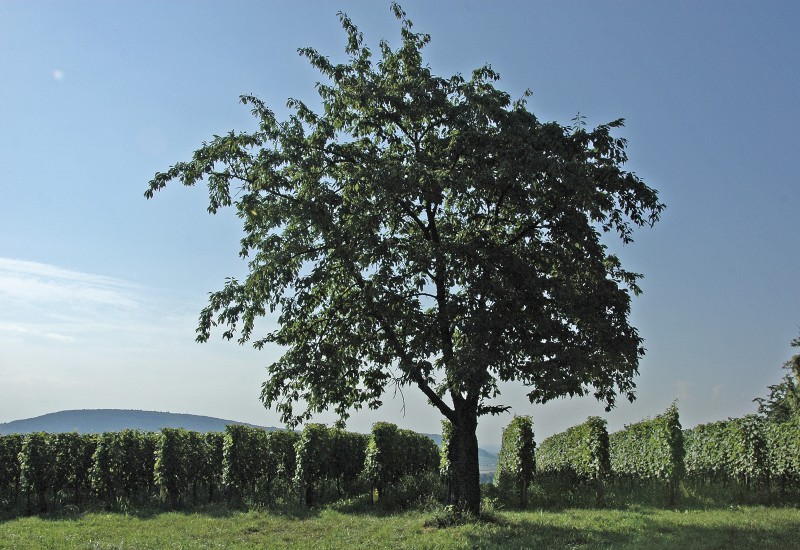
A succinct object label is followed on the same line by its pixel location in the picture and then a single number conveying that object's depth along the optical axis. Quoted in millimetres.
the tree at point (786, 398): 40219
